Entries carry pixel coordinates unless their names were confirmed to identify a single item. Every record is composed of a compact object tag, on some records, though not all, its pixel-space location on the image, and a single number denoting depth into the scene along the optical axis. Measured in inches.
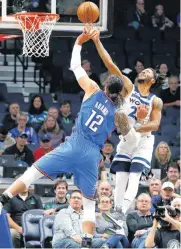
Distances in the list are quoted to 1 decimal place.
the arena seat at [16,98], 932.0
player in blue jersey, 573.9
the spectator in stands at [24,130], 842.8
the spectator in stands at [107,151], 817.1
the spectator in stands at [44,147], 804.0
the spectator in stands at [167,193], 688.9
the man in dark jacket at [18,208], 693.9
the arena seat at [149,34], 1058.1
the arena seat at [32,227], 688.5
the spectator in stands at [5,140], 823.1
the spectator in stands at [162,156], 813.9
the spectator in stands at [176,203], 660.7
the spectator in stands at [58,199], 705.0
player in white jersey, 607.8
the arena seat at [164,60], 1031.6
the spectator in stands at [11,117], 860.6
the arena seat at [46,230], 688.9
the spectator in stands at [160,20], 1072.8
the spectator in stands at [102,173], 760.3
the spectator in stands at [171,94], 953.5
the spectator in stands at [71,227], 658.8
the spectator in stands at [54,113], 863.7
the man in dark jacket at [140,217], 689.0
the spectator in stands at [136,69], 975.0
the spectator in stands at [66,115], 895.7
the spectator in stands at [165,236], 638.5
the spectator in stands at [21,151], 794.2
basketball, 573.9
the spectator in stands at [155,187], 740.0
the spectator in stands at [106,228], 647.1
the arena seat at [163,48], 1051.3
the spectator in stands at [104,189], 703.7
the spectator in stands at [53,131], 848.3
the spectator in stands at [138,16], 1061.1
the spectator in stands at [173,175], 769.6
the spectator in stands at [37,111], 880.9
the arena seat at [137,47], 1035.9
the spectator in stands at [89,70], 954.1
